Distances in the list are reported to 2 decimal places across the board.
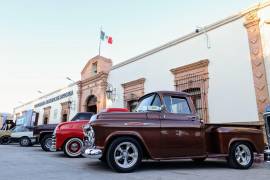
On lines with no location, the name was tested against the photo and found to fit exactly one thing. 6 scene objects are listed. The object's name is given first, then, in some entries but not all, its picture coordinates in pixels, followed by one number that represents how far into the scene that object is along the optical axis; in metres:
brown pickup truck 5.43
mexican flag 21.02
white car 16.30
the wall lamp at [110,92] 18.33
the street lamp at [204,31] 12.43
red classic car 8.72
